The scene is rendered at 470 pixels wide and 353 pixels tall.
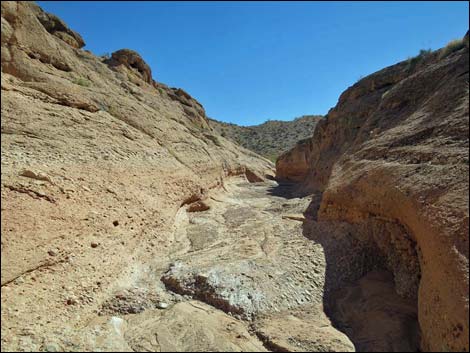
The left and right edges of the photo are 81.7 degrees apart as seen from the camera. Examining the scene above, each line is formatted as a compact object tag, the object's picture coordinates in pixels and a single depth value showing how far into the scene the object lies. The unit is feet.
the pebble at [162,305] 11.87
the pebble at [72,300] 11.06
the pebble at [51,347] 9.06
